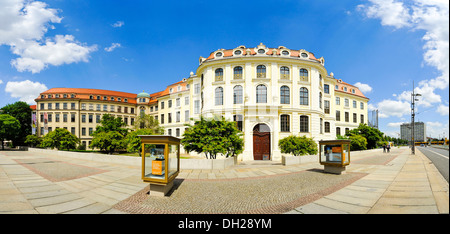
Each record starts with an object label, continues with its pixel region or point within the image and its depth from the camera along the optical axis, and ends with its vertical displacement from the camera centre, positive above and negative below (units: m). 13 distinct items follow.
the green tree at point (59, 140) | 29.92 -2.49
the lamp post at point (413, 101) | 26.38 +3.36
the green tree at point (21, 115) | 48.56 +2.39
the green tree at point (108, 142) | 24.55 -2.27
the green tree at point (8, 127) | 40.78 -0.61
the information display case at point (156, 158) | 7.05 -1.29
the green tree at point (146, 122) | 41.34 +0.52
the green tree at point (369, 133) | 34.50 -1.56
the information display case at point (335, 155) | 11.43 -1.90
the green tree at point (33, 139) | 38.75 -3.05
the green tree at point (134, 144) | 18.89 -1.95
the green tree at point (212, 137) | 15.41 -1.09
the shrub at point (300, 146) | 19.38 -2.20
